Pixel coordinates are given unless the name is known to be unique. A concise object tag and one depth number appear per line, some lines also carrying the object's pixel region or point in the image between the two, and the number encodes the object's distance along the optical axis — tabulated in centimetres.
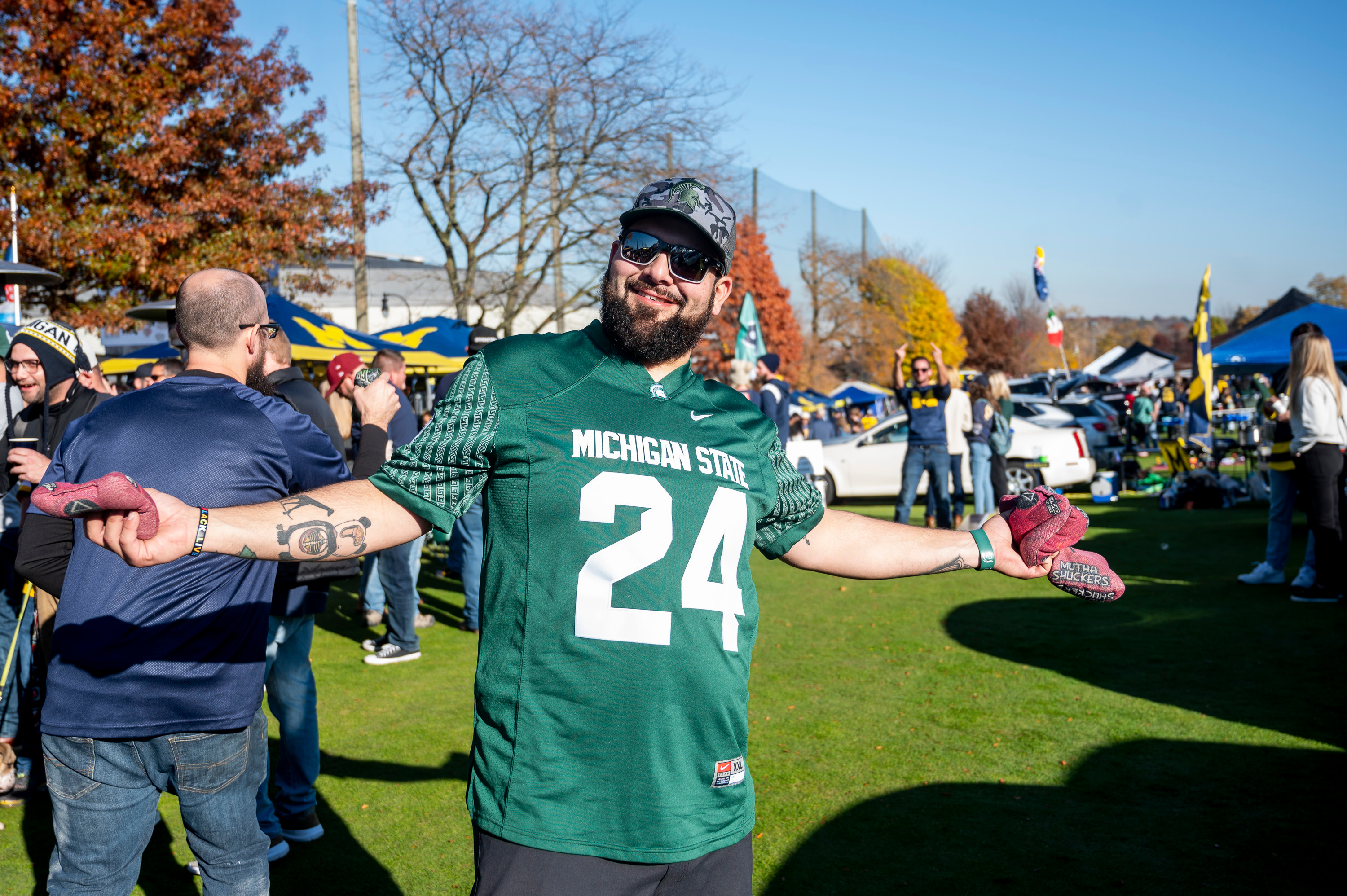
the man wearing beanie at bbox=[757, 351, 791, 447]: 1163
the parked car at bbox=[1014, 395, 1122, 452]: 1822
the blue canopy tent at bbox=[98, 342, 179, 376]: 1148
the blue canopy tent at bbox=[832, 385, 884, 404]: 3472
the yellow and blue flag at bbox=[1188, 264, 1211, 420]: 1493
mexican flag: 2833
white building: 3791
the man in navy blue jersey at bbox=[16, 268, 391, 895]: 243
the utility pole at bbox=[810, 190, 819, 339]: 5941
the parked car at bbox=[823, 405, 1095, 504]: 1559
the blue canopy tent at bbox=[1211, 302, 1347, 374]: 1472
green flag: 1758
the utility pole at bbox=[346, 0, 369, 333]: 1717
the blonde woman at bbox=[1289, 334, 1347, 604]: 740
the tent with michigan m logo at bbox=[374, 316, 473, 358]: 1303
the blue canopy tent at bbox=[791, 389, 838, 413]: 3169
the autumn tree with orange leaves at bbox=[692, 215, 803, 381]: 4128
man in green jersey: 181
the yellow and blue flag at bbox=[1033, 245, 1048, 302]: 3047
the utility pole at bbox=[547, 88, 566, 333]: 2053
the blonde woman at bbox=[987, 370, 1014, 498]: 1280
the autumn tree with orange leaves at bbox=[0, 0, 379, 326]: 1247
